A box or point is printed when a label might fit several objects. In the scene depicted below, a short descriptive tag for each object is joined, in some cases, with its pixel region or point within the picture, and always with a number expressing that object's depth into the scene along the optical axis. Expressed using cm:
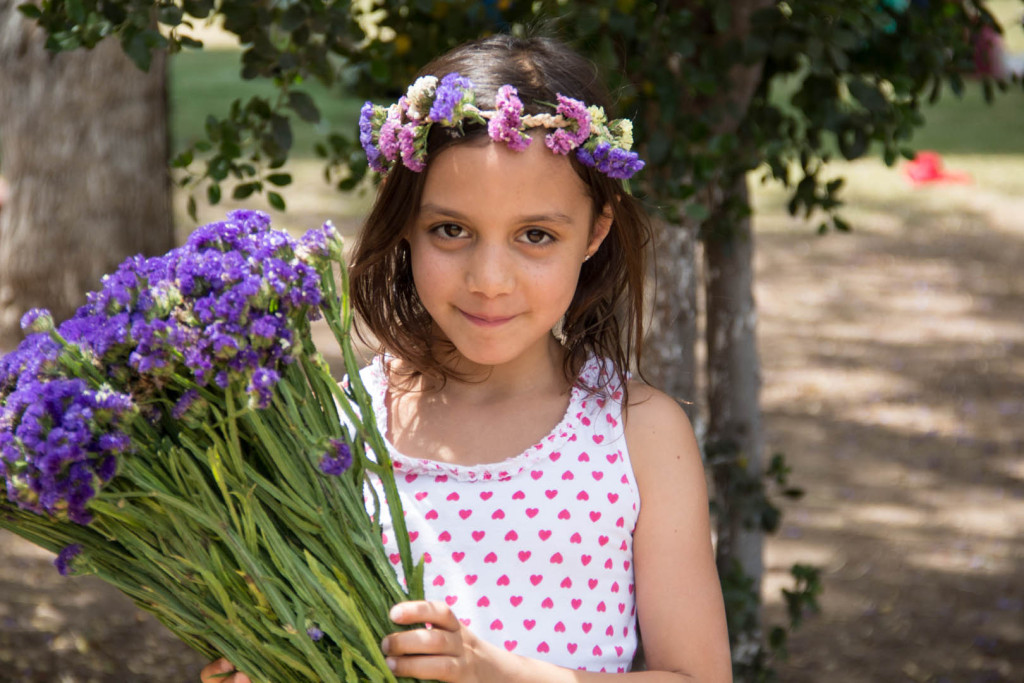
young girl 167
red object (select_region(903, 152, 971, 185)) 974
